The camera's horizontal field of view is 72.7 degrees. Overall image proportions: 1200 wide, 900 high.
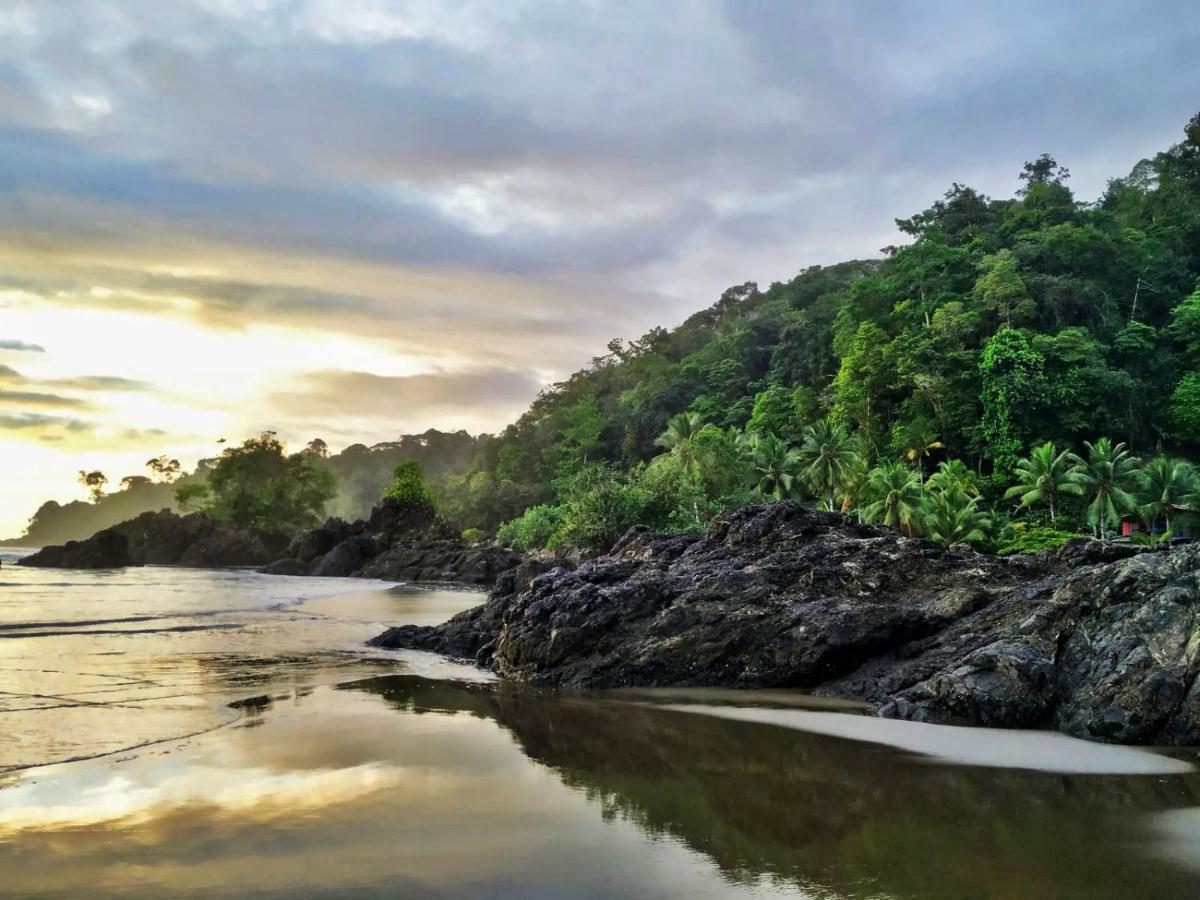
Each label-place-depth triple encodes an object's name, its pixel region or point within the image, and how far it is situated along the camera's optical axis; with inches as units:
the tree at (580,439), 4170.8
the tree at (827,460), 2055.9
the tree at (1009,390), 2146.9
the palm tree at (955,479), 1958.0
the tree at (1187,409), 2183.8
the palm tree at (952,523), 1750.7
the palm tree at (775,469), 2130.9
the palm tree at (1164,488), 1785.2
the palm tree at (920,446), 2319.1
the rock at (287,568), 2866.9
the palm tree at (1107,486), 1795.0
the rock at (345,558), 2795.3
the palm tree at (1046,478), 1898.4
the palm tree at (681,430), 2536.9
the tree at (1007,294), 2338.8
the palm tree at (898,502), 1738.4
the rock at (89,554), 2783.0
